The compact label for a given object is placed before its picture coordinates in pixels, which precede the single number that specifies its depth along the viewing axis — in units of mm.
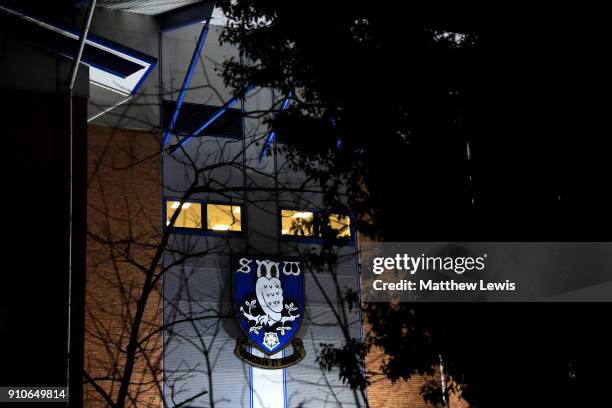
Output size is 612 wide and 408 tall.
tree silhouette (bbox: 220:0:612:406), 10289
